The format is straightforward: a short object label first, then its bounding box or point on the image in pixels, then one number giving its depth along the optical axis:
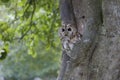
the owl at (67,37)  4.59
